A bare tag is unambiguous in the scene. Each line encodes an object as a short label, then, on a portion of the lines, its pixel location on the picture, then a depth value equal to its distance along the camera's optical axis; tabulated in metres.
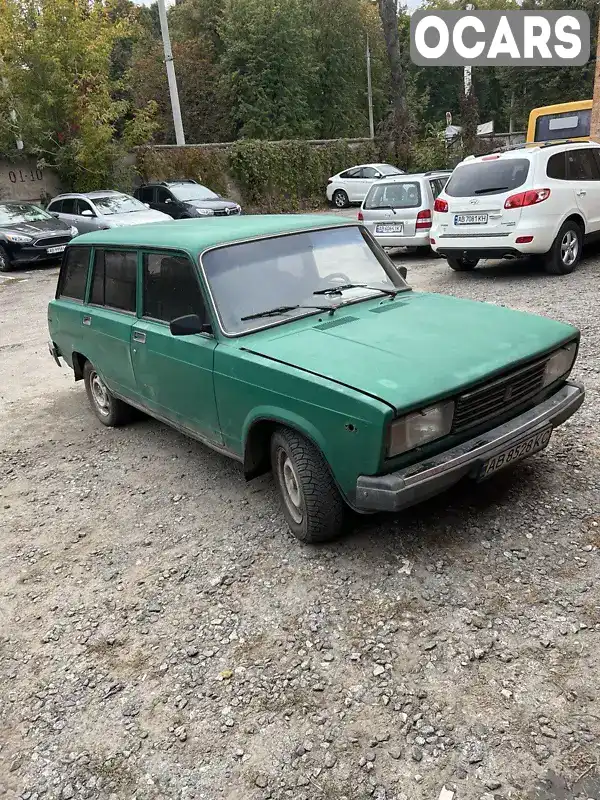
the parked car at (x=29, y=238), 15.50
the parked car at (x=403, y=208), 11.81
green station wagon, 3.13
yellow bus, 15.37
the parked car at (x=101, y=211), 16.31
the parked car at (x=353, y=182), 23.61
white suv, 8.84
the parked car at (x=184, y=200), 19.08
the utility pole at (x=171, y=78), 23.95
